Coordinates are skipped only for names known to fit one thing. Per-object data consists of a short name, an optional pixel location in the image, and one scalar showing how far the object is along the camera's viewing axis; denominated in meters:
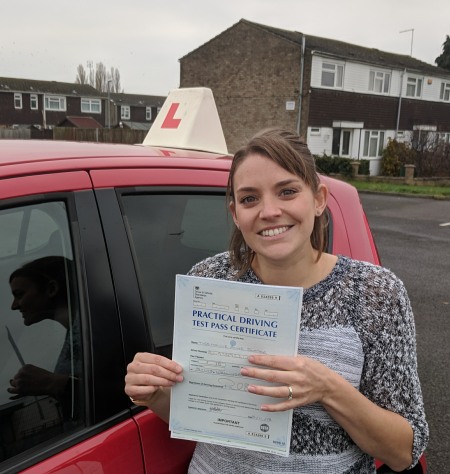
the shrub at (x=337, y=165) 22.86
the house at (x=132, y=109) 57.53
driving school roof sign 2.42
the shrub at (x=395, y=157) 23.44
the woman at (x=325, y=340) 1.24
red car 1.23
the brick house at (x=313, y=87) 26.34
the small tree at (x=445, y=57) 46.53
